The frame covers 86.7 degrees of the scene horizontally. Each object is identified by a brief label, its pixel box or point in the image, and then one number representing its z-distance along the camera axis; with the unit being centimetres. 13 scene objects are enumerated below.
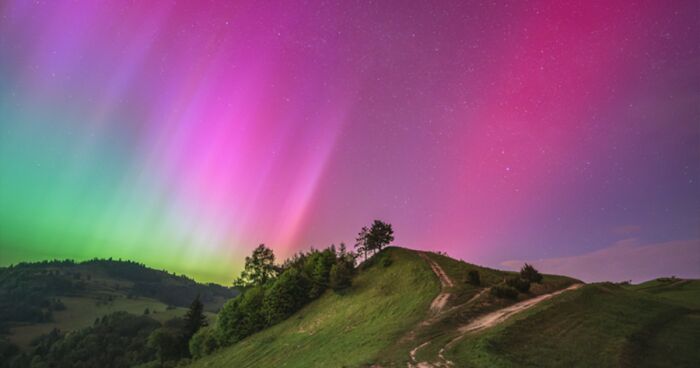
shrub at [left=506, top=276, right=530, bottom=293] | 5500
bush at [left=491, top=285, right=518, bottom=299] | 5209
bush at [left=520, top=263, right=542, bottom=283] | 6188
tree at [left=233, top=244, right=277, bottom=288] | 11594
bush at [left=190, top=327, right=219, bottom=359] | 9209
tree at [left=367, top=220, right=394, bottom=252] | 10119
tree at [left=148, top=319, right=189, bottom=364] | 11031
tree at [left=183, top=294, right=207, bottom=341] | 11431
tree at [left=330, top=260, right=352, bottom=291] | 8312
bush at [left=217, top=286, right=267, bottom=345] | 8700
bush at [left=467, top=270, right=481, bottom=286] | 6145
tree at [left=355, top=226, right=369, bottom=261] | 10150
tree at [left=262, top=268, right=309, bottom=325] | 8512
